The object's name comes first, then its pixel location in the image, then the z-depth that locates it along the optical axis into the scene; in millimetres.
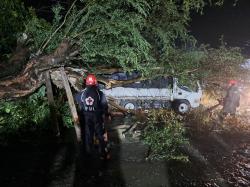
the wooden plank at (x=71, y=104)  4766
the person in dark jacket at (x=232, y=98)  6160
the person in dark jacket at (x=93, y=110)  4167
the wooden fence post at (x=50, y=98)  5055
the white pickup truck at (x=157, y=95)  7335
